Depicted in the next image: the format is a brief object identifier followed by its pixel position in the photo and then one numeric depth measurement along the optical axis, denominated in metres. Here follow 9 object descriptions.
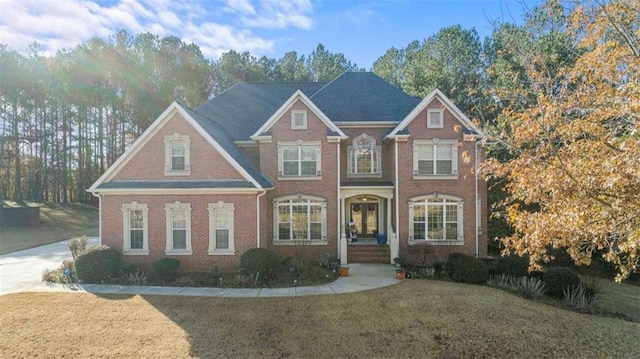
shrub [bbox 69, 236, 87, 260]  14.99
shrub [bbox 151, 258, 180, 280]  14.24
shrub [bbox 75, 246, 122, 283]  13.65
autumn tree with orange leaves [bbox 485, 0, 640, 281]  6.10
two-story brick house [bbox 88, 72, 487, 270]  15.41
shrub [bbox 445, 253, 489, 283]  14.09
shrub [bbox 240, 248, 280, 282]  13.66
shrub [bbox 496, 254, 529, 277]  14.23
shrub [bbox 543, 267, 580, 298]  12.88
